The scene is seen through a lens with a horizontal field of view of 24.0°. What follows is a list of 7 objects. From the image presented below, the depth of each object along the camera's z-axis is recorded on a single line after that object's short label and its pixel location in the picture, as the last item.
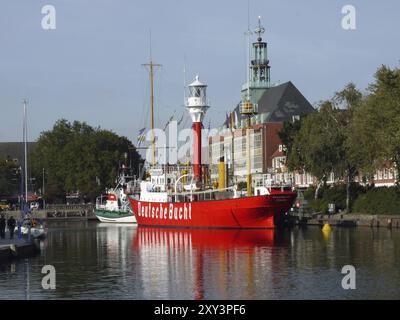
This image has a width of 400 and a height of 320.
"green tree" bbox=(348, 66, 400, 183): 85.75
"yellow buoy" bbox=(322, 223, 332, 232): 90.05
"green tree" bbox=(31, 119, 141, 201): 180.12
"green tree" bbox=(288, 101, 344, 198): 105.00
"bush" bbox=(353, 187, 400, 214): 94.25
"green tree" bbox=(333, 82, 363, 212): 103.82
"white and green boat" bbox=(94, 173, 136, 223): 129.88
